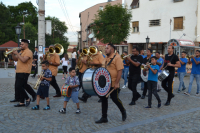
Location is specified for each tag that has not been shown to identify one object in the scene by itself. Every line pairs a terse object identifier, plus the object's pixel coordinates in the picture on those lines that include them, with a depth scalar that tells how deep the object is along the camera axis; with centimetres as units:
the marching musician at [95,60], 753
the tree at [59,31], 7300
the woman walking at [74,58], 1717
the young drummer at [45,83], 646
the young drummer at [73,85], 610
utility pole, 1312
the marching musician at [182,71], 991
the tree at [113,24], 2758
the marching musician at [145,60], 841
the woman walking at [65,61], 1464
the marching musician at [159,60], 904
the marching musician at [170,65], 736
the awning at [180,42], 1995
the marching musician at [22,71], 659
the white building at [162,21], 2656
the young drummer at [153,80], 685
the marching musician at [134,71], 718
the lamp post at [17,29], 1858
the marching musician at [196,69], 932
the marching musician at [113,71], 505
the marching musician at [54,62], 813
